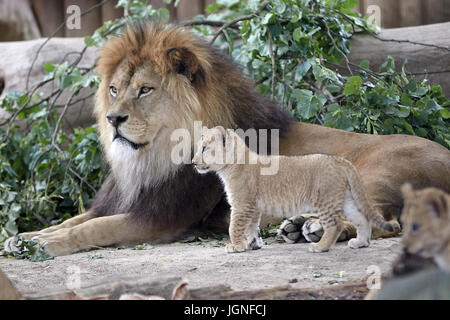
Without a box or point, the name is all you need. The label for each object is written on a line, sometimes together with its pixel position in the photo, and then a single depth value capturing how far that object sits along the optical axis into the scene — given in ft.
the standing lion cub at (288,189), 19.06
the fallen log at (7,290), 13.08
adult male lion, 22.94
